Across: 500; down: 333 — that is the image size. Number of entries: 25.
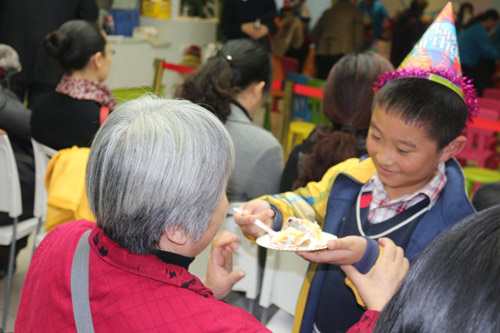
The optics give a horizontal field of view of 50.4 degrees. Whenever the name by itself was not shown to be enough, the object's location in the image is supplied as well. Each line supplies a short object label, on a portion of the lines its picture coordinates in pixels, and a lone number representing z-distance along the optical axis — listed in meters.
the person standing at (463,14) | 8.17
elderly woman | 0.98
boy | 1.51
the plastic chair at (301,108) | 4.79
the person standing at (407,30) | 6.22
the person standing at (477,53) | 6.78
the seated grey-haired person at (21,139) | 2.83
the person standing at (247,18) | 5.55
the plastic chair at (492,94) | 6.18
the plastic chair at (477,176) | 3.91
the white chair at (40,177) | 2.51
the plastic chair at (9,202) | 2.42
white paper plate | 1.33
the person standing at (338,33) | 6.63
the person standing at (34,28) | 4.16
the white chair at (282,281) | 1.83
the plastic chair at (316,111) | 4.73
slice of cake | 1.40
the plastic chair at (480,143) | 4.14
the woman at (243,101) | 2.35
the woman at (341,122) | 2.10
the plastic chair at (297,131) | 4.64
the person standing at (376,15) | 8.25
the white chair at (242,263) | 1.99
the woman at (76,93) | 2.47
